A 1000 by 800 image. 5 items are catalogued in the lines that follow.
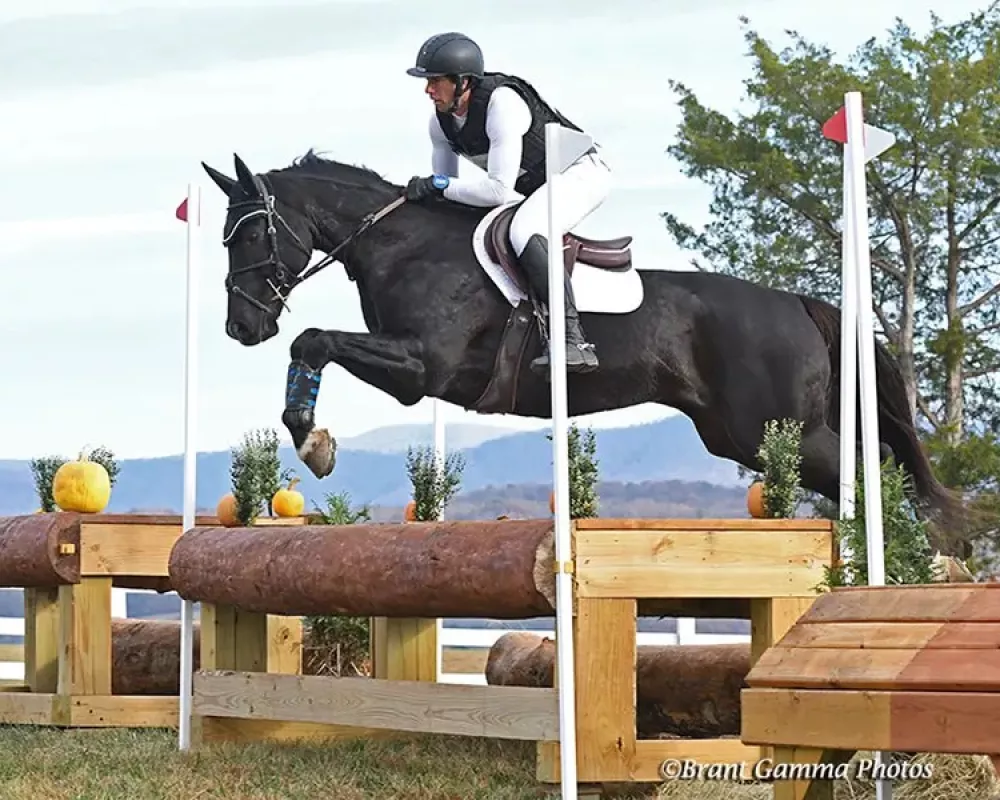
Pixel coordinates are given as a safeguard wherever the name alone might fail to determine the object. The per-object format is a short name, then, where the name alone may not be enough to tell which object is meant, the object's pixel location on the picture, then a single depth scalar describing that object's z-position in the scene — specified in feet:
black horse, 30.94
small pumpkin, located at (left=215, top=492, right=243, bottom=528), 34.71
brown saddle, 31.14
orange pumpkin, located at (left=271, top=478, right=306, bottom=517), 35.63
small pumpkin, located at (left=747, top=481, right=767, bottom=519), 27.42
